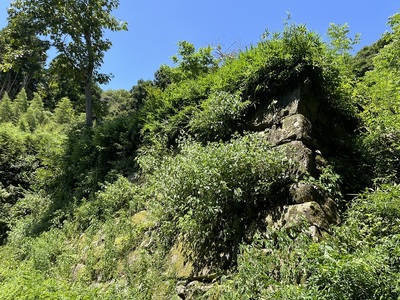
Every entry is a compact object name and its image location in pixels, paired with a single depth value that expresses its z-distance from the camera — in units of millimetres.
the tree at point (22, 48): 10500
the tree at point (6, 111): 19047
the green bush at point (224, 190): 3812
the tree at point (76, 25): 10500
